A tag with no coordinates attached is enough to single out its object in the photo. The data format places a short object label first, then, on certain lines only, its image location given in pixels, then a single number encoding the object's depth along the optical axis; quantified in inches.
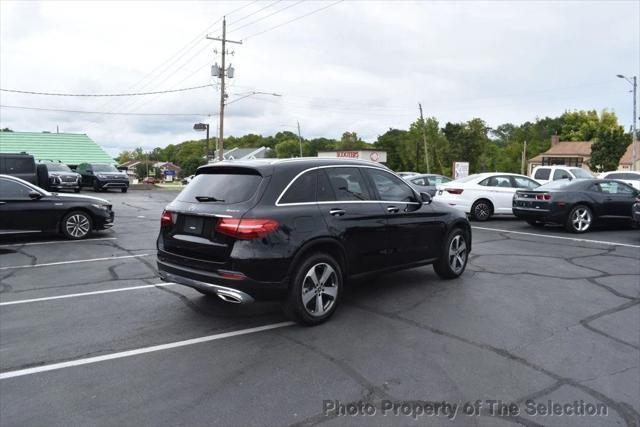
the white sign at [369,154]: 2458.9
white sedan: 594.9
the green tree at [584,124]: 3412.9
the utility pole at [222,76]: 1450.9
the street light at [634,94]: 1450.0
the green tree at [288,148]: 5241.1
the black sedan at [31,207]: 398.3
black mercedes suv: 178.2
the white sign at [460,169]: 1257.9
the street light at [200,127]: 1881.6
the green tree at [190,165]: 4481.8
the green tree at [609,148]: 2166.6
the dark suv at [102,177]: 1096.2
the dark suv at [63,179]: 943.7
